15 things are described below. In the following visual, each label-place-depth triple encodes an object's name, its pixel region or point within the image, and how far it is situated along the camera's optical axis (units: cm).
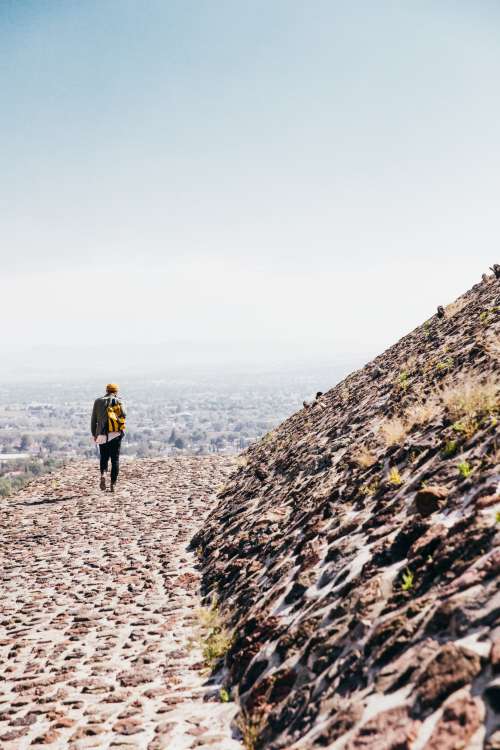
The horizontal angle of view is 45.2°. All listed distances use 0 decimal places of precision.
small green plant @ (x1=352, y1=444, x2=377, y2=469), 937
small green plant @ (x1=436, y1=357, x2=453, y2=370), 1209
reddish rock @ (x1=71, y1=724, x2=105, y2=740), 581
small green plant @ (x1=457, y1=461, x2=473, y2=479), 655
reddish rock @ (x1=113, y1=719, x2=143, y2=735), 582
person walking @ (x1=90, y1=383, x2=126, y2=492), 1720
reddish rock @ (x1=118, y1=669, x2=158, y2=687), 701
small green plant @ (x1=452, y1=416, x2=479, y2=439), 752
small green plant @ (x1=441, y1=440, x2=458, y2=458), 740
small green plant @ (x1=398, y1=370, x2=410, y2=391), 1333
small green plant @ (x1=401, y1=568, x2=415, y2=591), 534
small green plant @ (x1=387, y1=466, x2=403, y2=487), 779
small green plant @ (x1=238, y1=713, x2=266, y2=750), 507
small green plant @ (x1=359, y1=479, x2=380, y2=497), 823
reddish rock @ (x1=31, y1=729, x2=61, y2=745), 574
